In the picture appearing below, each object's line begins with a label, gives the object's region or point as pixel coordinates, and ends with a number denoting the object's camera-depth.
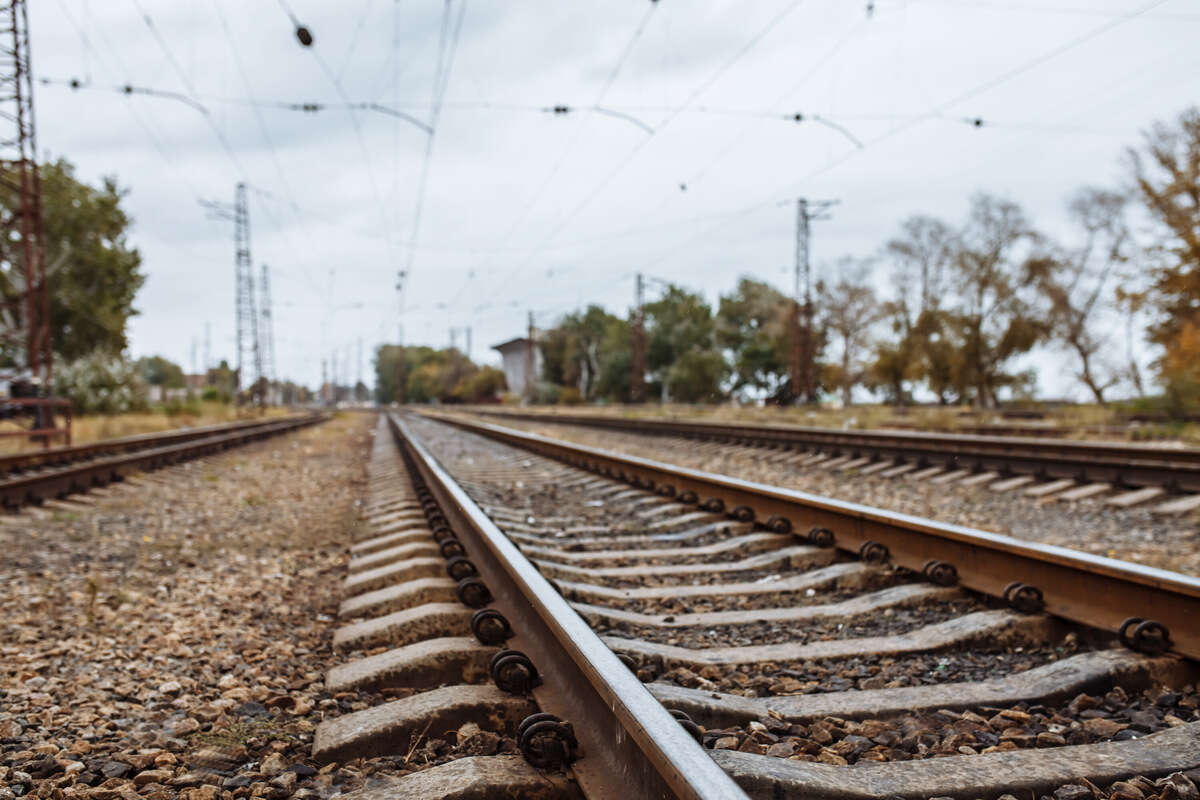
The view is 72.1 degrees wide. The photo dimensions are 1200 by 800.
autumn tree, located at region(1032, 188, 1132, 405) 32.19
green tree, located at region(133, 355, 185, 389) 120.88
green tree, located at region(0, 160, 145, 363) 34.00
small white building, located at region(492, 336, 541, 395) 99.31
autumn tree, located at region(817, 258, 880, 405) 55.34
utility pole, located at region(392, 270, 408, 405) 37.59
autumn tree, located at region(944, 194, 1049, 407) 35.66
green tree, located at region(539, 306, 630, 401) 67.11
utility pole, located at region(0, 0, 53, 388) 12.66
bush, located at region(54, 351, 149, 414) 22.75
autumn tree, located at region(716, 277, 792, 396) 57.33
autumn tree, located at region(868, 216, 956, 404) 41.47
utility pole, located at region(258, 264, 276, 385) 47.31
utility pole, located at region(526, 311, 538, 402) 64.74
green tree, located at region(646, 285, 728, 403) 52.50
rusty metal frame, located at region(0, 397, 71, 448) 10.66
